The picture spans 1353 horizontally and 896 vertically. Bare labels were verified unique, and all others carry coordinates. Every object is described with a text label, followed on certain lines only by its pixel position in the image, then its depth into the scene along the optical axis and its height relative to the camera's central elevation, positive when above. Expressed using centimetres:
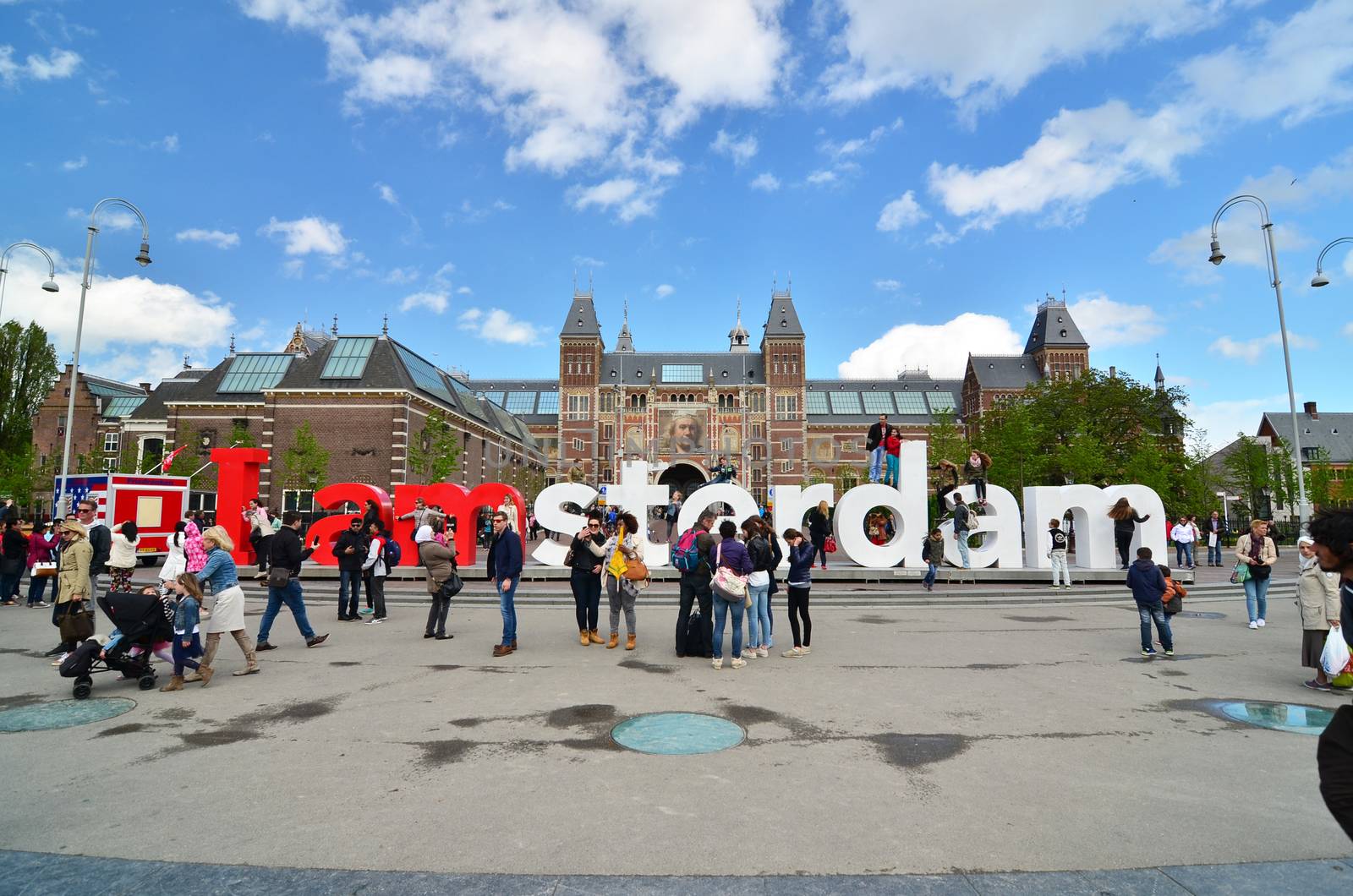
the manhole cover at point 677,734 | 504 -161
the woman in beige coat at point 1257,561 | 986 -51
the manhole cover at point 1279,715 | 556 -165
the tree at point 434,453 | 3712 +463
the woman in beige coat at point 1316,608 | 717 -88
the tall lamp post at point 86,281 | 1841 +742
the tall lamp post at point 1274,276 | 1752 +667
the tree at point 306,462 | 3581 +397
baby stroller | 648 -104
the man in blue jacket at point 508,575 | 873 -54
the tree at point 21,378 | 3709 +908
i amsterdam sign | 1572 +51
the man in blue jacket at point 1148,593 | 820 -79
